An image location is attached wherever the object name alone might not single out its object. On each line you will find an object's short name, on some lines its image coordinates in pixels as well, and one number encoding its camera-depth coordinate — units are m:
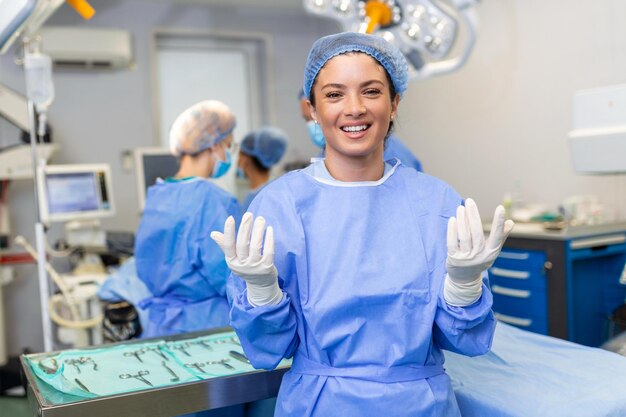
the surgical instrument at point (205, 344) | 1.73
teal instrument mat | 1.43
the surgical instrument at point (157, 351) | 1.64
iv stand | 2.48
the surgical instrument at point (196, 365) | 1.55
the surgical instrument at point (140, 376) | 1.45
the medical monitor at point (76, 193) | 3.52
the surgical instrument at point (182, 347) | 1.71
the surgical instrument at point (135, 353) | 1.67
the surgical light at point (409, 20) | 2.85
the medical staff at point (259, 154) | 3.31
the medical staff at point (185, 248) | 2.12
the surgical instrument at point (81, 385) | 1.39
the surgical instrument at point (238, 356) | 1.59
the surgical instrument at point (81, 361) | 1.58
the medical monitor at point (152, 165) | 3.86
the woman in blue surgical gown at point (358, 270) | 1.19
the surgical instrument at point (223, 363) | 1.55
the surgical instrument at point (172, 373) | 1.46
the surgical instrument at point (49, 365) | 1.54
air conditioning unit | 4.22
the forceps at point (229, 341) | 1.77
